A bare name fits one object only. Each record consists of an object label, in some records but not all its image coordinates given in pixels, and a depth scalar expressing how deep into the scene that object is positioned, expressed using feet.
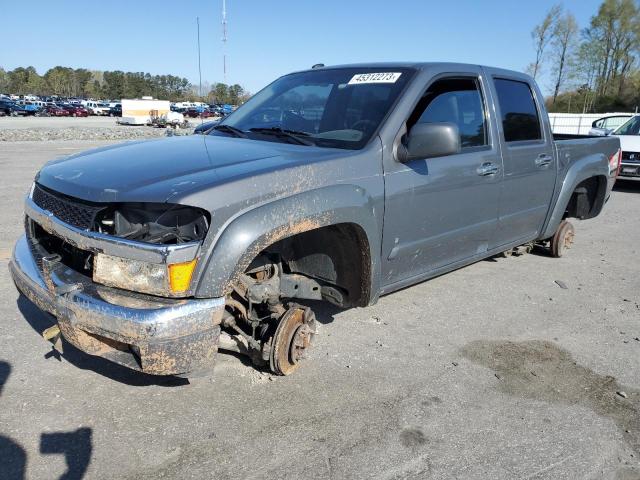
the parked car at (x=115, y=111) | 202.57
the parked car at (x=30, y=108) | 174.59
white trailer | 135.23
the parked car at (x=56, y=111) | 184.34
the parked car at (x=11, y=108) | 169.07
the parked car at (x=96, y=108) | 205.98
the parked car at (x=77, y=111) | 190.08
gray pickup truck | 8.14
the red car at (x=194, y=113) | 197.16
